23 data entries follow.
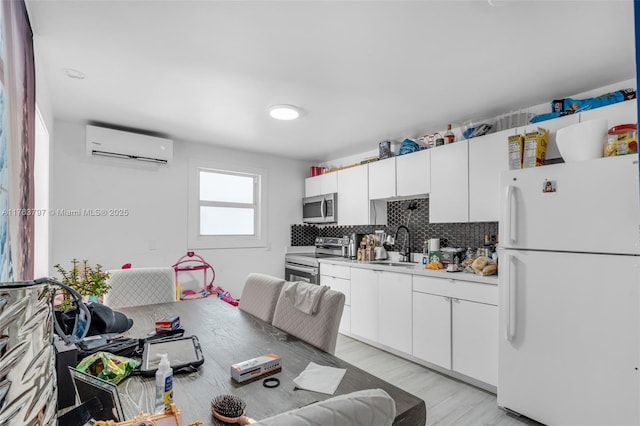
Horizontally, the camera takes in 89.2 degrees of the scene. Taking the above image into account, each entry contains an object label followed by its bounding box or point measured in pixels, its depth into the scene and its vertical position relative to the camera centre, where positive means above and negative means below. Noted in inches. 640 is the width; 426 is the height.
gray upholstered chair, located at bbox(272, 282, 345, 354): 61.8 -20.5
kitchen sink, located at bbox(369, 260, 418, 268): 134.6 -19.1
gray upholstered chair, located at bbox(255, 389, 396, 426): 18.2 -11.7
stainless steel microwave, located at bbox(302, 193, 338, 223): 170.7 +6.0
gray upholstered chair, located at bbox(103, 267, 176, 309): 96.8 -20.6
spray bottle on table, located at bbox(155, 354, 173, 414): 35.9 -18.7
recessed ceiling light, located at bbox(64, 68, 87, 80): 85.6 +39.6
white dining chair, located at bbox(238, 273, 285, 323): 78.4 -19.2
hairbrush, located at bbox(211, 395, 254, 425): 33.8 -20.4
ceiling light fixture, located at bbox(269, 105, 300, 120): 109.5 +37.4
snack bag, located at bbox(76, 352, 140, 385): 41.8 -19.4
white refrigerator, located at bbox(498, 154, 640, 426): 68.5 -17.3
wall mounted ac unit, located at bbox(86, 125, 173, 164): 126.3 +30.8
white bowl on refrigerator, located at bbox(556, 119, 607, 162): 75.8 +18.8
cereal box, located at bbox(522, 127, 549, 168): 91.7 +20.2
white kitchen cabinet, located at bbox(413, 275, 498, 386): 96.2 -34.3
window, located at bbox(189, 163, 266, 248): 156.9 +6.7
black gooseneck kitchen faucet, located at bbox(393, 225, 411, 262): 145.4 -13.8
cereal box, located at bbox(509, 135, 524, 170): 94.8 +20.0
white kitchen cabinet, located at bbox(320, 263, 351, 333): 144.0 -28.2
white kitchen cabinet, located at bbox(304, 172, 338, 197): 173.0 +19.7
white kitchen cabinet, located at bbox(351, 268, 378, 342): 131.7 -35.1
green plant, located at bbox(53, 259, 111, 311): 55.1 -10.9
